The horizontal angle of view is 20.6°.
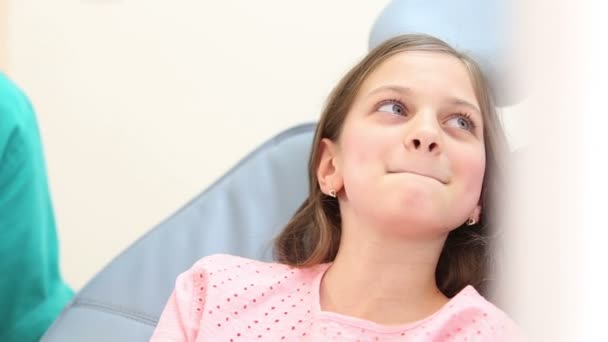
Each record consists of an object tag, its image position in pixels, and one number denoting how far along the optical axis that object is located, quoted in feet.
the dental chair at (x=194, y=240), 4.96
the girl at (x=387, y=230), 4.12
